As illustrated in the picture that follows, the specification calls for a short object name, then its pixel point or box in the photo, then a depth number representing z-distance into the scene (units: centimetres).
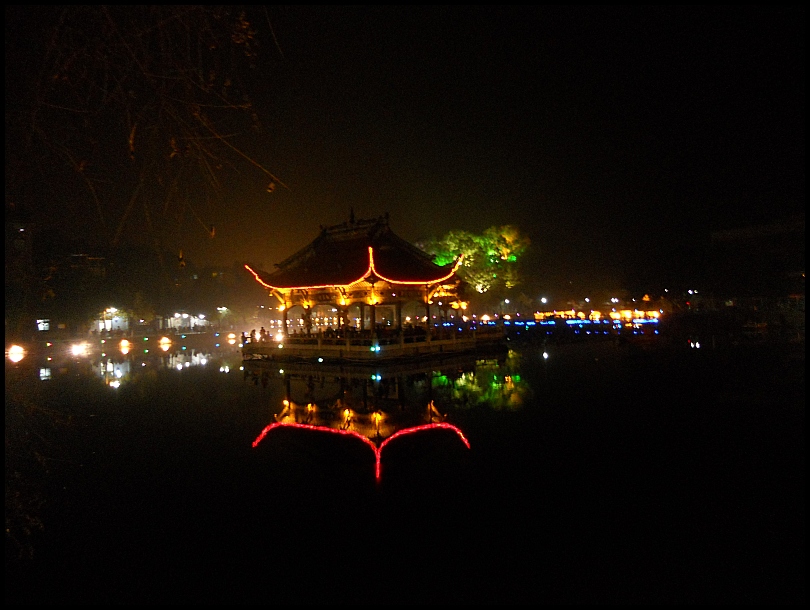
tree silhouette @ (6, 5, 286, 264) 363
